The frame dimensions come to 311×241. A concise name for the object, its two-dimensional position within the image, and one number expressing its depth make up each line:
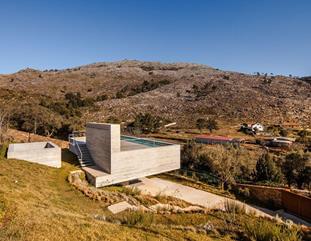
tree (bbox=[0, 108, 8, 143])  21.96
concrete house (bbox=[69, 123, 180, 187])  14.78
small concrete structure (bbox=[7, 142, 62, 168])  15.45
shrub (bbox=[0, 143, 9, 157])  15.97
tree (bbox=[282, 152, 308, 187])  17.98
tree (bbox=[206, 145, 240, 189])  17.83
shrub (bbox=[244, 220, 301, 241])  7.04
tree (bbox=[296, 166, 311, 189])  17.38
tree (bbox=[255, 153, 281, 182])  18.08
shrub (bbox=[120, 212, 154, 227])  8.01
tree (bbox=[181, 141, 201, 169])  21.67
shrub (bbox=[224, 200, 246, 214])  11.50
